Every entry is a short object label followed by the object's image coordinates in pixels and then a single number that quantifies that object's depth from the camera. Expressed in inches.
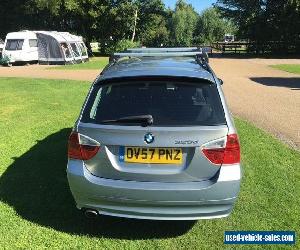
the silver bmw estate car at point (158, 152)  98.0
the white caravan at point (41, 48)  802.9
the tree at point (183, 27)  1977.7
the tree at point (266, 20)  1036.4
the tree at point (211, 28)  2108.2
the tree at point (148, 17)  1256.1
